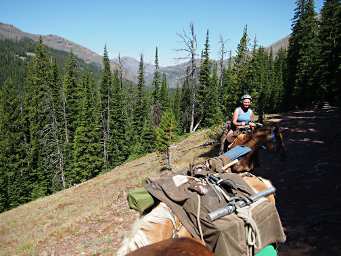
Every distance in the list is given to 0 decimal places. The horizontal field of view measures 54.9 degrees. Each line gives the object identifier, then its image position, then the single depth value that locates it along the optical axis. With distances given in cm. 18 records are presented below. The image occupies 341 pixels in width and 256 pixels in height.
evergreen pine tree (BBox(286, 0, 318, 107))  4547
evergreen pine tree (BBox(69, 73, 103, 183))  4856
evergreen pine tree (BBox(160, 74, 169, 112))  7429
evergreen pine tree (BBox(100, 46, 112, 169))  5580
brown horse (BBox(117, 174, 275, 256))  353
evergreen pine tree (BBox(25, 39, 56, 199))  4916
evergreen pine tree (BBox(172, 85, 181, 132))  8021
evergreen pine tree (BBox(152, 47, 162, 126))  7166
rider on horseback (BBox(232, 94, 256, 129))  846
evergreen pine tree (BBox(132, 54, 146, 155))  6494
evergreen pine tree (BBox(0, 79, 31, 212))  4506
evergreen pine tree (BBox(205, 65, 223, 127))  5603
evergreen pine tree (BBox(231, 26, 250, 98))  4512
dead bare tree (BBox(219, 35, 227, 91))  5609
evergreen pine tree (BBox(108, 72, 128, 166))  5625
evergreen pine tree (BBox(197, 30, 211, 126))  5182
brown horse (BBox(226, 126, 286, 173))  688
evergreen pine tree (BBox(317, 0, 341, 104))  3896
